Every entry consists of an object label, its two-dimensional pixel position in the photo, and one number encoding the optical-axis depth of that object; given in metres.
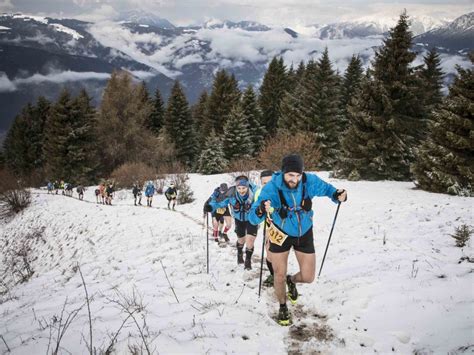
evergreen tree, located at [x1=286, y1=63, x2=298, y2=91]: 44.03
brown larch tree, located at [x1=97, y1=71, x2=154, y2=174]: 36.53
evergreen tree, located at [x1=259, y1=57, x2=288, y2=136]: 43.31
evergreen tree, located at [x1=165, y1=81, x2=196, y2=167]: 42.62
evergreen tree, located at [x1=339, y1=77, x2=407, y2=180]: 18.16
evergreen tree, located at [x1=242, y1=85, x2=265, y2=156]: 39.47
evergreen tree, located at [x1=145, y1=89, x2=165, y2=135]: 47.38
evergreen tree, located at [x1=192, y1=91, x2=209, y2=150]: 43.78
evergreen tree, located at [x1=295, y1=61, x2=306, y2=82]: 47.36
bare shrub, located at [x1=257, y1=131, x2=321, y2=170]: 22.72
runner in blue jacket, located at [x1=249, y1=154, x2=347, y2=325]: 4.29
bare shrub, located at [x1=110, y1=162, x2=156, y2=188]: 27.72
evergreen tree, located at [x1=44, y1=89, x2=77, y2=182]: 34.44
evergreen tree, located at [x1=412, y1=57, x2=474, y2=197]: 12.88
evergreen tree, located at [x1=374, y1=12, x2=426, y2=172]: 18.47
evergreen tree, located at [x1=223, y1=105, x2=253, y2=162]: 34.31
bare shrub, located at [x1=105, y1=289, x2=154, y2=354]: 3.68
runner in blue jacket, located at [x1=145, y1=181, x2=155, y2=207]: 20.34
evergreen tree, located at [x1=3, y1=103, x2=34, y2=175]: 45.78
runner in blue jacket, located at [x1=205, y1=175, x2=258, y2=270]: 6.85
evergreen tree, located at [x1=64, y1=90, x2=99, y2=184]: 34.59
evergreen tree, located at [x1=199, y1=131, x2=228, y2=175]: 31.83
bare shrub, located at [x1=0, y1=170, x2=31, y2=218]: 22.89
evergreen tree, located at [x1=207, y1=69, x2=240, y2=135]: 42.84
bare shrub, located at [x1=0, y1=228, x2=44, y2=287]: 11.06
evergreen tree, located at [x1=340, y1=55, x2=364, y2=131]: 36.22
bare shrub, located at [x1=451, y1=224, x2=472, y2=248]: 6.42
